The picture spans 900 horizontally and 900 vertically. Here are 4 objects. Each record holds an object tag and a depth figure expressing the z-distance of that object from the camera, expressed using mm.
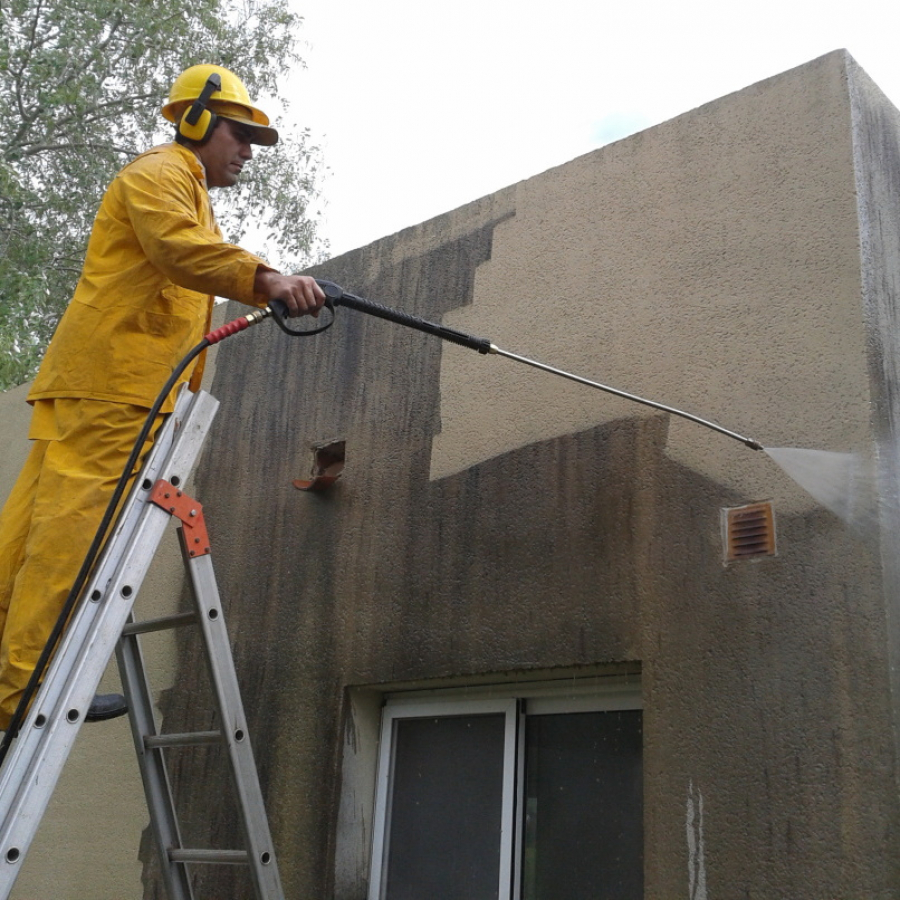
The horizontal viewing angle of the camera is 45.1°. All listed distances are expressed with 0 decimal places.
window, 3389
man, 2893
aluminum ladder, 2410
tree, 11898
